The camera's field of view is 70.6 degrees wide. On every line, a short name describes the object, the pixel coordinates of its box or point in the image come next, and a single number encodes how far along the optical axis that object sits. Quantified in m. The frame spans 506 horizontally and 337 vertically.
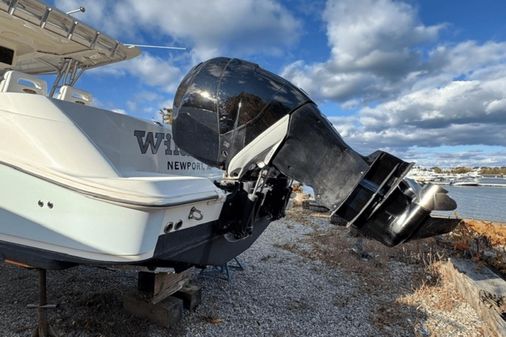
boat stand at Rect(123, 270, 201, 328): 2.78
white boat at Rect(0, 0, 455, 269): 1.81
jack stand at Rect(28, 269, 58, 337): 2.43
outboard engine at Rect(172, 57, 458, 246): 1.91
